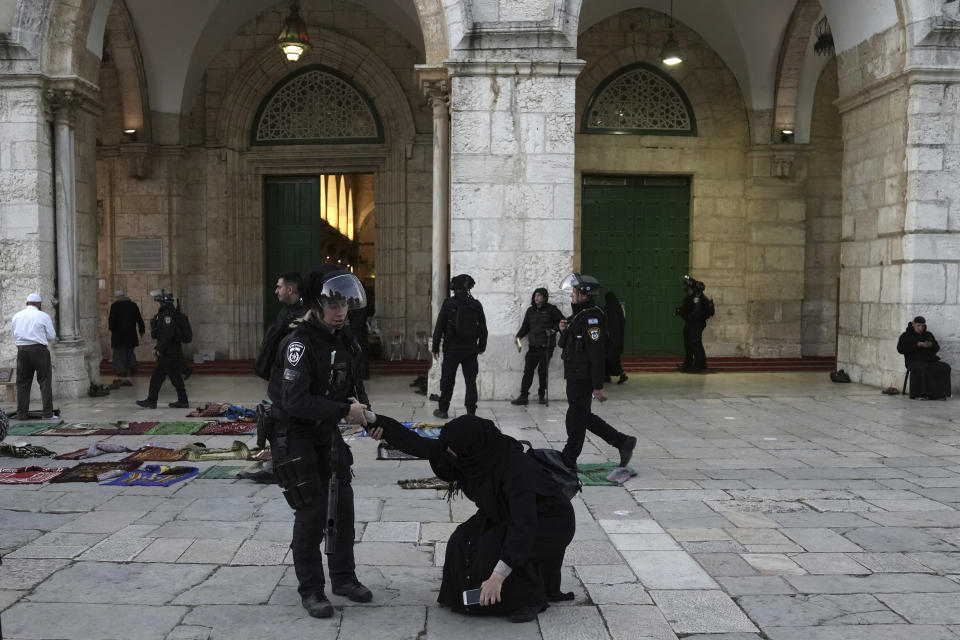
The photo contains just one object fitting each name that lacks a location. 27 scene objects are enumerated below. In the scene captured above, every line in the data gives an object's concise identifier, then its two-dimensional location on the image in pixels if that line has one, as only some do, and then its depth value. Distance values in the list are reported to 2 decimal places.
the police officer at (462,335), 9.12
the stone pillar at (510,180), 10.25
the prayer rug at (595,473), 6.56
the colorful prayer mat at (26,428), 8.60
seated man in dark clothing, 10.70
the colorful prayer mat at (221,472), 6.66
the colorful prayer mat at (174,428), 8.60
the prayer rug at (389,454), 7.40
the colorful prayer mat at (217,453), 7.34
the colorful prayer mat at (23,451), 7.37
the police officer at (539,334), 9.89
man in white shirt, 9.36
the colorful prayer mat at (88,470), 6.53
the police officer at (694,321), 14.10
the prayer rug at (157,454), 7.28
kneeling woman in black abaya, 3.62
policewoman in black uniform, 3.76
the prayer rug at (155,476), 6.42
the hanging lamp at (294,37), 12.56
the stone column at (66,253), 10.87
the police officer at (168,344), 10.00
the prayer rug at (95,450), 7.40
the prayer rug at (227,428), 8.58
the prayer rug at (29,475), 6.44
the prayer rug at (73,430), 8.45
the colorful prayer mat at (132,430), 8.53
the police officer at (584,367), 6.59
